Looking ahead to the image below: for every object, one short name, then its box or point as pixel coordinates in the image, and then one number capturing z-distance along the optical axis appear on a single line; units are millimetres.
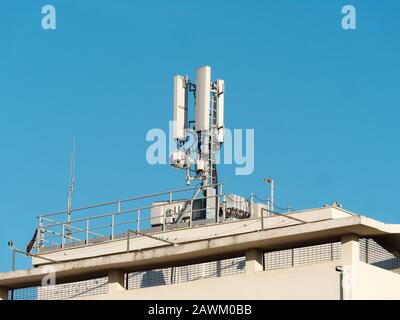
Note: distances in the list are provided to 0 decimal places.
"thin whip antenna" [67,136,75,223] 51375
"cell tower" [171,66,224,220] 51938
